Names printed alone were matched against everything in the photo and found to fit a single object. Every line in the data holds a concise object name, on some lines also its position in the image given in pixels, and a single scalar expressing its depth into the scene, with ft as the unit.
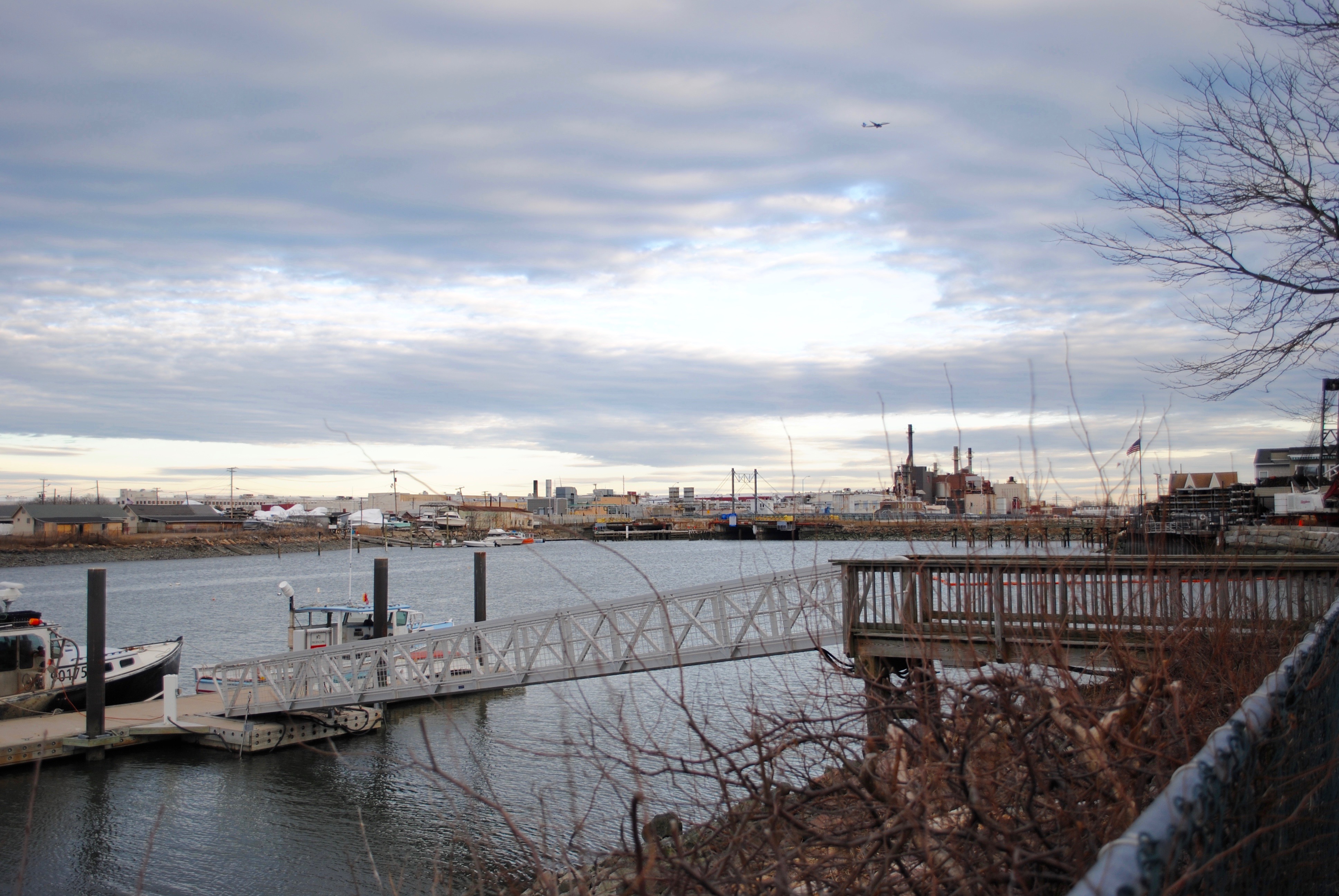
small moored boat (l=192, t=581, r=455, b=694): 79.41
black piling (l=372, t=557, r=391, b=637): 77.66
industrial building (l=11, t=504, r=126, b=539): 352.28
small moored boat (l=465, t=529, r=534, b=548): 452.35
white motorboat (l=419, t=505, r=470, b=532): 479.00
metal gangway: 47.29
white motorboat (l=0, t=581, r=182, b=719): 69.21
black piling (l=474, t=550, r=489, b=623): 88.07
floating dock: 62.44
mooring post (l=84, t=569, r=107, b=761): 63.77
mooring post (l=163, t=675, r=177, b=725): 66.08
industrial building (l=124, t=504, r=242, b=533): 401.70
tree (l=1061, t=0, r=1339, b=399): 29.73
